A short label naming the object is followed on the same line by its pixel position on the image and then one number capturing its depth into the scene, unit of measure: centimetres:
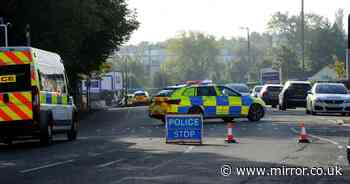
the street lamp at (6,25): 3731
